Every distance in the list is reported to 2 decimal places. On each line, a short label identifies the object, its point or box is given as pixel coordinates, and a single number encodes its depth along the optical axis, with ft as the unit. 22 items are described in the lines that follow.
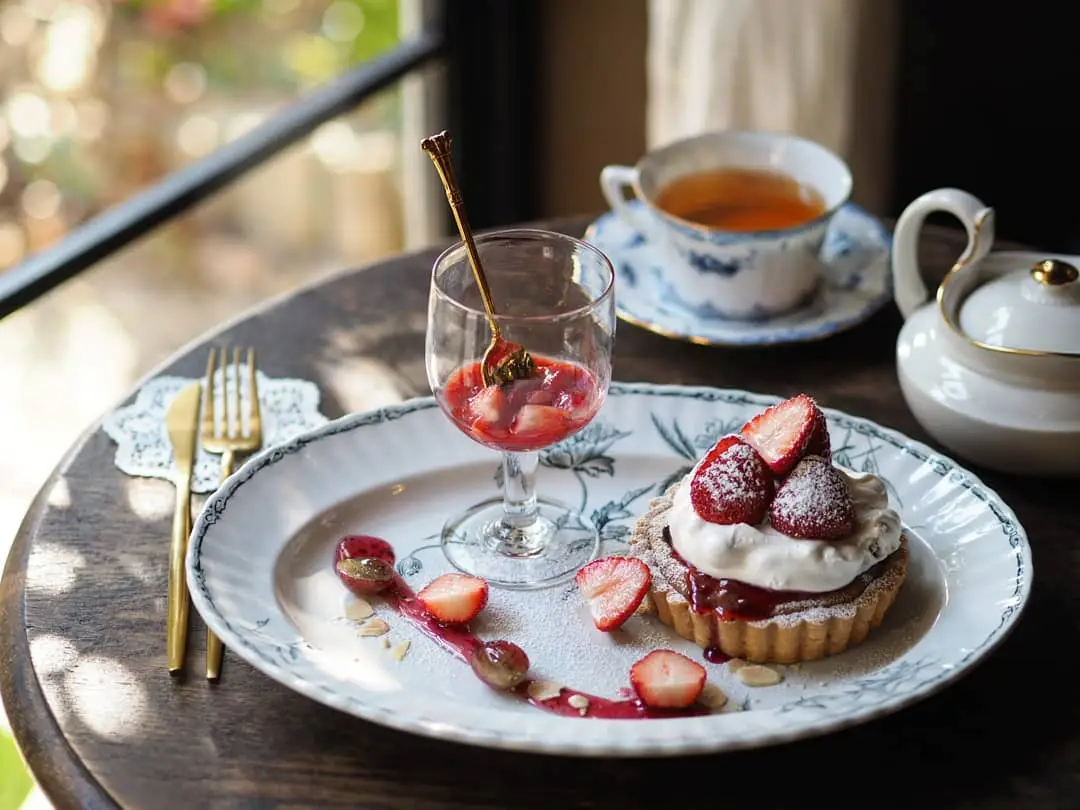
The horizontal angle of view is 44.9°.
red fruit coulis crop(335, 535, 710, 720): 3.10
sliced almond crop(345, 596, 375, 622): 3.44
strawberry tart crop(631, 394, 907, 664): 3.21
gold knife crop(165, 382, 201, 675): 3.27
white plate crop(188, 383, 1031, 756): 2.92
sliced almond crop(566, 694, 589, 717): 3.13
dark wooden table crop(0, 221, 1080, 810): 2.86
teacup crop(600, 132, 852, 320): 4.64
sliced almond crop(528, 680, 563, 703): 3.17
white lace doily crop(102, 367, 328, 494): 4.00
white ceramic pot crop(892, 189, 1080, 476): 3.74
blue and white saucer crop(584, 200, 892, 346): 4.62
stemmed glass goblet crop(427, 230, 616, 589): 3.49
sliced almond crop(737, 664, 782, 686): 3.20
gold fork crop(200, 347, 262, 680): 4.09
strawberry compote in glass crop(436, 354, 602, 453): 3.51
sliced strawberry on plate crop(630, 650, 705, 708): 3.08
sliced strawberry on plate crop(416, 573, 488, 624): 3.38
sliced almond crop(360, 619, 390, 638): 3.37
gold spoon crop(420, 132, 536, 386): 3.49
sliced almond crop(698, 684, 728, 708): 3.14
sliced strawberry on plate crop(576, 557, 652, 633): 3.34
